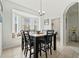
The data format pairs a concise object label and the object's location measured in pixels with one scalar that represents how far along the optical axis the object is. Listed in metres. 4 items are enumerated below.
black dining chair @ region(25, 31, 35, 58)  2.19
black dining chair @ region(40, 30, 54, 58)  2.26
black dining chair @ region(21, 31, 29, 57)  2.38
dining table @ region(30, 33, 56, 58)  2.08
